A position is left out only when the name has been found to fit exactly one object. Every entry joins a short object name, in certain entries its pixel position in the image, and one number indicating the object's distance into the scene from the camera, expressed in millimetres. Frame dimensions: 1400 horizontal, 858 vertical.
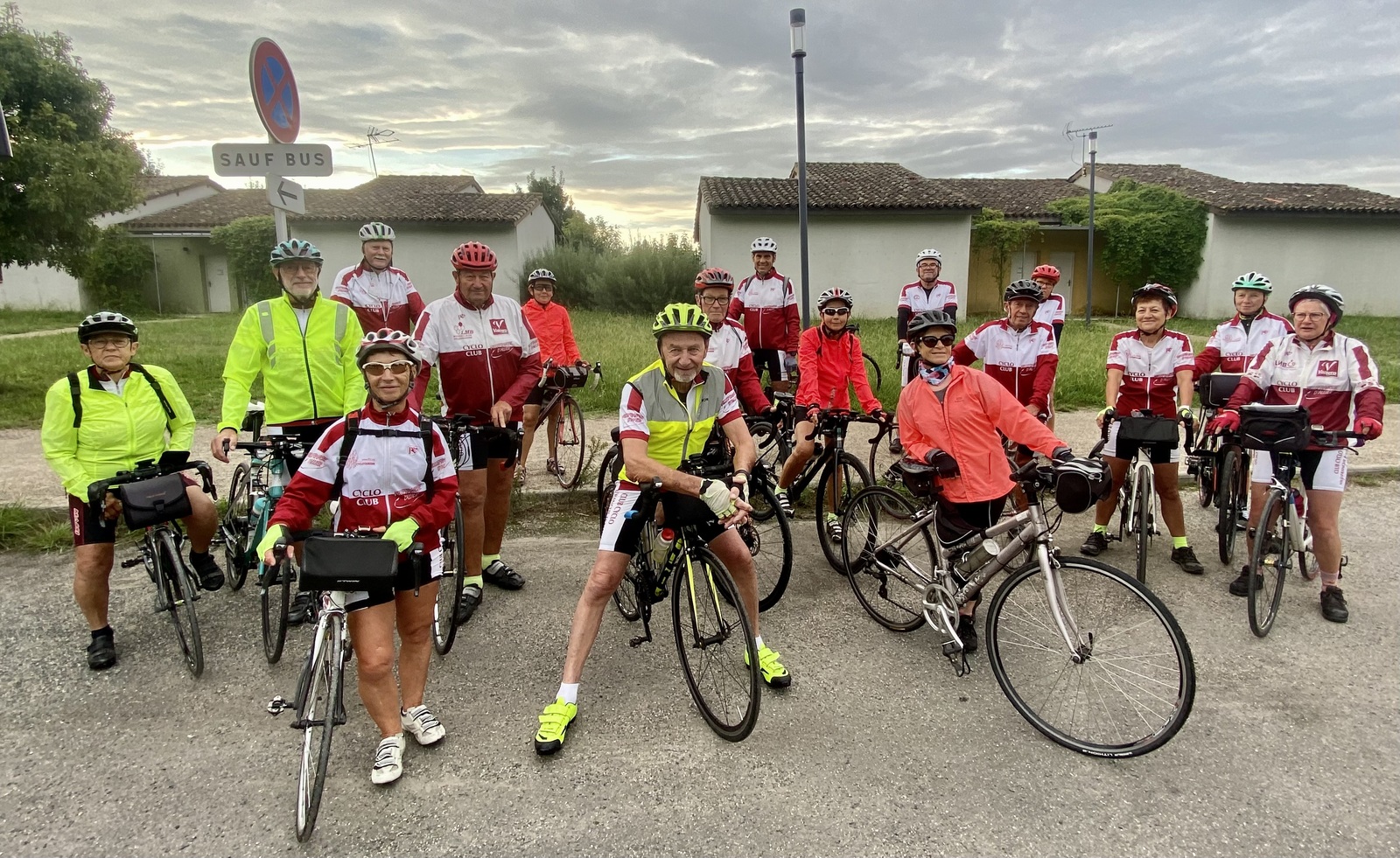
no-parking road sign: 4836
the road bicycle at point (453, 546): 4039
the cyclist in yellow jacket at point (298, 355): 4301
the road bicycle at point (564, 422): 7090
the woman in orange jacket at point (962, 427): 3701
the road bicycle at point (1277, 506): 4219
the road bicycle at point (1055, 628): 3018
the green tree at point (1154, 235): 25812
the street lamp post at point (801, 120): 7793
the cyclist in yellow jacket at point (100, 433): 3785
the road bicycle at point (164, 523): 3666
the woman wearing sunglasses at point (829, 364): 5660
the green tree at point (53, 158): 10078
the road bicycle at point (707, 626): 3207
